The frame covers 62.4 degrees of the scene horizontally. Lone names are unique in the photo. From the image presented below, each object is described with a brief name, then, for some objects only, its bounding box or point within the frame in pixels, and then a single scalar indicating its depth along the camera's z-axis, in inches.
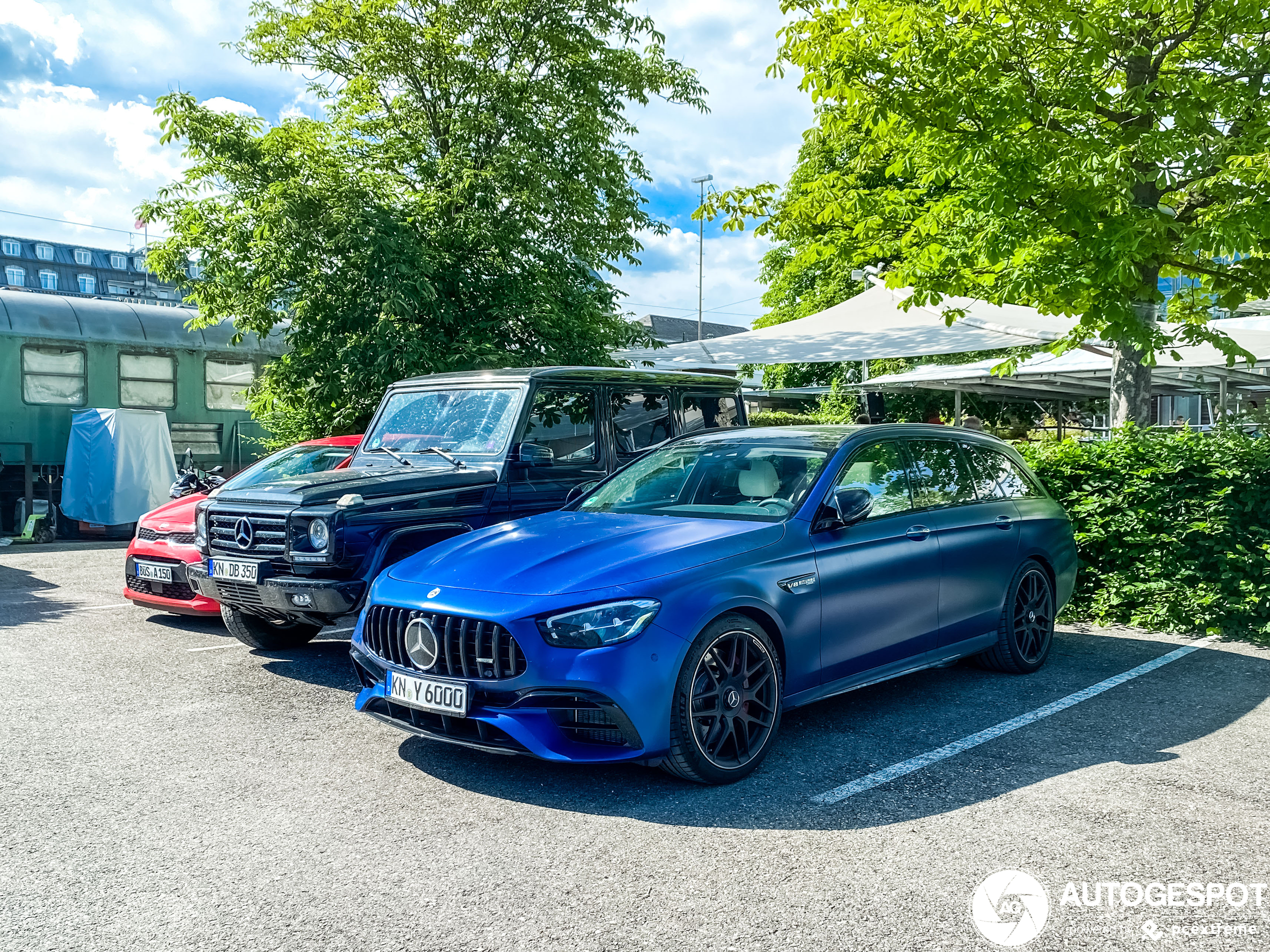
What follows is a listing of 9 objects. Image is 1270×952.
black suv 245.6
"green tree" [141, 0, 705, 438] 525.0
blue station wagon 169.5
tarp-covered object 657.0
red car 334.3
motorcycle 443.2
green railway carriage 662.5
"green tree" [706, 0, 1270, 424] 303.6
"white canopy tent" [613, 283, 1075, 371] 474.9
